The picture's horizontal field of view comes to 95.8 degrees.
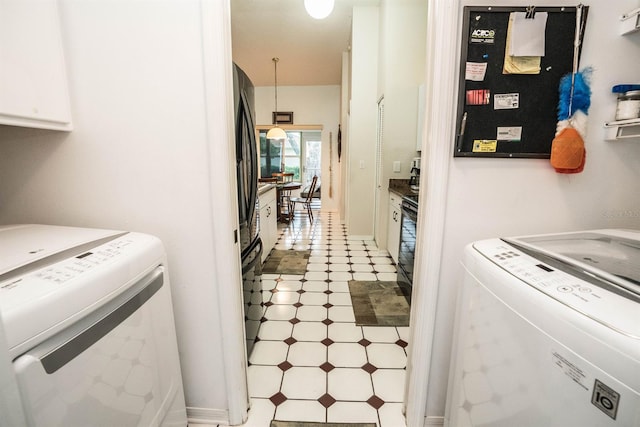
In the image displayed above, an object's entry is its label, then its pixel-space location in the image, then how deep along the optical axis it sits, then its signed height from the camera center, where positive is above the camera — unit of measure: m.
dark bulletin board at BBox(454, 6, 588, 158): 1.11 +0.32
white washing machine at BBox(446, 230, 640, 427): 0.54 -0.37
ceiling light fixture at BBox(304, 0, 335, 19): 2.70 +1.49
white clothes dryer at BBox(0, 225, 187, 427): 0.63 -0.42
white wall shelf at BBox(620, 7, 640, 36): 1.05 +0.54
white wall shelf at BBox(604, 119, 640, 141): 1.09 +0.16
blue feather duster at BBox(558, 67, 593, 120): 1.10 +0.29
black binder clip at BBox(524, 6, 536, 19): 1.10 +0.59
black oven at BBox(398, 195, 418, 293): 2.48 -0.65
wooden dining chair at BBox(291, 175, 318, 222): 6.04 -0.75
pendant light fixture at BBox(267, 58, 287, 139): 6.45 +0.72
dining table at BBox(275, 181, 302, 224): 5.72 -0.69
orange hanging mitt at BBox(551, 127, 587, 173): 1.09 +0.07
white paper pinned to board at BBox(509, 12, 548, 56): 1.11 +0.51
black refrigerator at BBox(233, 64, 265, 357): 1.67 -0.16
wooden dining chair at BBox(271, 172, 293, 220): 5.96 -0.77
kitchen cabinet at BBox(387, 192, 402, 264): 3.29 -0.70
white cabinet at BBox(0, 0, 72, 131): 0.95 +0.34
